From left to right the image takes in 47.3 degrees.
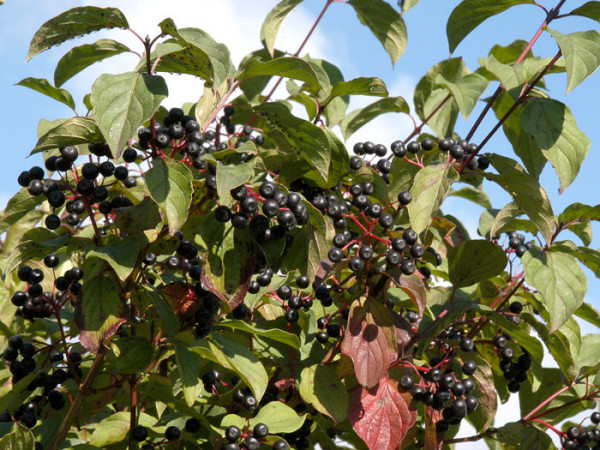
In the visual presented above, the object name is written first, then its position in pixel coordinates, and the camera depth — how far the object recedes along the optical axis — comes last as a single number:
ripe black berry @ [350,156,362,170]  3.03
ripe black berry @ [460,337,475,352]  3.02
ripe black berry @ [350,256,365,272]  2.64
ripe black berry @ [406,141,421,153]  3.06
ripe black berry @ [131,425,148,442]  2.68
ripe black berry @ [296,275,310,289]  2.71
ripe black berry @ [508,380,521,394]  3.43
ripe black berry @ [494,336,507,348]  3.22
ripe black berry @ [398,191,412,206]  2.72
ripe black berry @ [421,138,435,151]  3.15
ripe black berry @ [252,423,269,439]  2.58
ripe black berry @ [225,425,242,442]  2.54
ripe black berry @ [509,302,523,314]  3.24
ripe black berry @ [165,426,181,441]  2.64
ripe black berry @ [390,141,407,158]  3.00
